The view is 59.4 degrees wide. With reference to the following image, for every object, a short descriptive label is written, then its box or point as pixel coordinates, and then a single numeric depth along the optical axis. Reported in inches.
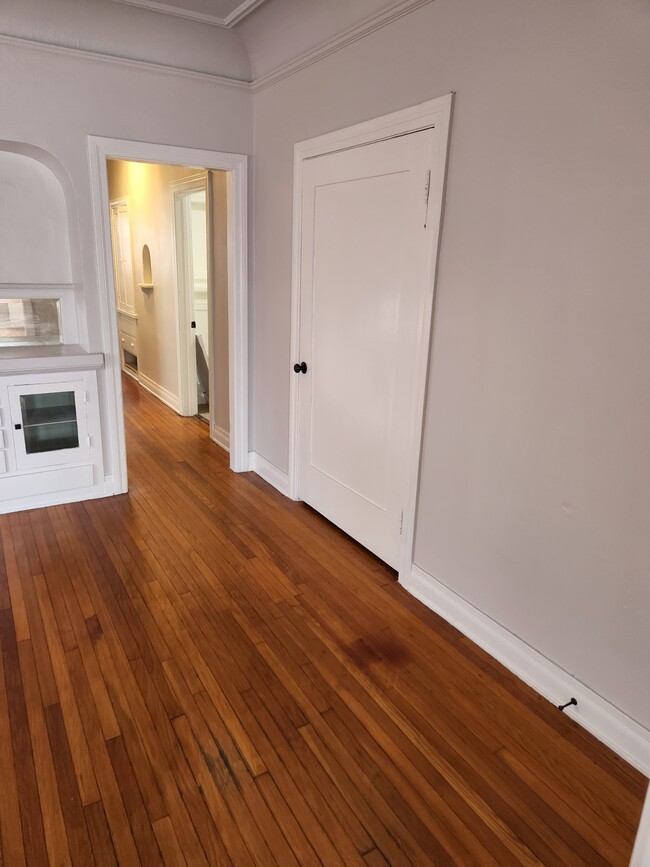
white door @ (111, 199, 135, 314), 261.1
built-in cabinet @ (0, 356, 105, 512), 127.6
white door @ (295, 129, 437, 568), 97.6
